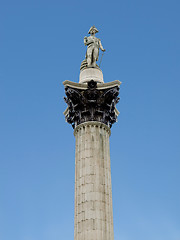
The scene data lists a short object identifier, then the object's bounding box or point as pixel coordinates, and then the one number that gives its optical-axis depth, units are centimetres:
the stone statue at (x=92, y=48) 3708
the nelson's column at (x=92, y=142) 2919
